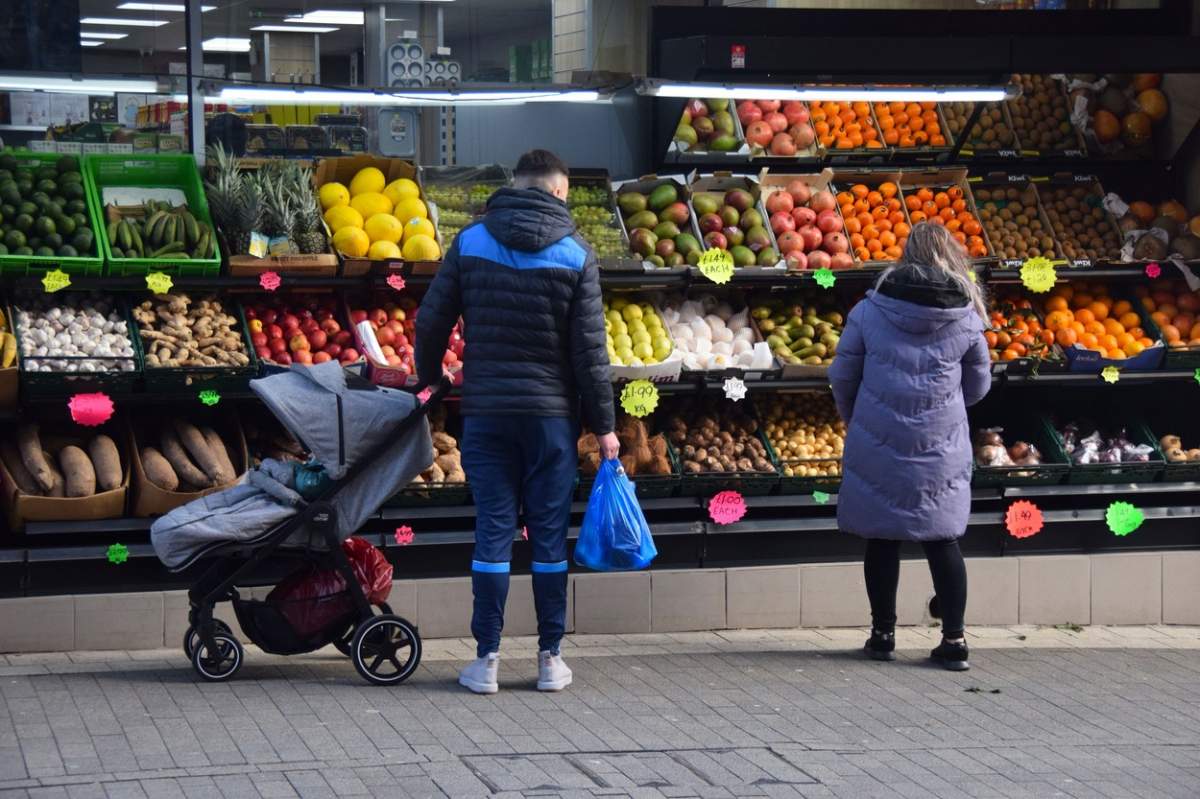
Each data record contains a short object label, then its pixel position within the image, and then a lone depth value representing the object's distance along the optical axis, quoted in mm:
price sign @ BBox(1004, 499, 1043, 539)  15973
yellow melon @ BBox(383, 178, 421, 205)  15339
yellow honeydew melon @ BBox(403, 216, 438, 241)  15000
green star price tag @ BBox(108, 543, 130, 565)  13724
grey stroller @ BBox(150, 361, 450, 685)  12389
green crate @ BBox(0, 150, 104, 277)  13488
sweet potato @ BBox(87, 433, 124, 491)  13695
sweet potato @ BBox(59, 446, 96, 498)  13547
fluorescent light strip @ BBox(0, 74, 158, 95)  14874
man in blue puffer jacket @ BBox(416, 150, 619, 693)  12411
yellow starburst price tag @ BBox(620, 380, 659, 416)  15007
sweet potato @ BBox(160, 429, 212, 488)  13916
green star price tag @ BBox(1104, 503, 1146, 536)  16268
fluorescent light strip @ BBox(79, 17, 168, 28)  15162
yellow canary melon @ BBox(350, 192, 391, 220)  15096
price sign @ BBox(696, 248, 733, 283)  15251
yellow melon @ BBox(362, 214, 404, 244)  14867
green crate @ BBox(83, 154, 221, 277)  14653
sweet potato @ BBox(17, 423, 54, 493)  13481
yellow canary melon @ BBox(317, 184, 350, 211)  15177
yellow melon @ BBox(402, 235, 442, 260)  14771
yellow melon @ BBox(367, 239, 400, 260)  14653
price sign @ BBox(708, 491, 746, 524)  15206
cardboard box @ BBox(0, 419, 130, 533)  13429
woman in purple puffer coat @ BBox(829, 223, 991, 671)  13702
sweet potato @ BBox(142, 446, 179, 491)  13768
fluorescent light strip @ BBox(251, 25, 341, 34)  16017
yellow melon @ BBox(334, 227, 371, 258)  14602
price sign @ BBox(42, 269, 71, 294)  13481
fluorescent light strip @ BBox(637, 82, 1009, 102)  15472
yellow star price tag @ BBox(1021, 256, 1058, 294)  16047
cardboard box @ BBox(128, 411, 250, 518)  13724
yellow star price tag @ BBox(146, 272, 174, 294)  13709
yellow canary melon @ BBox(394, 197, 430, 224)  15162
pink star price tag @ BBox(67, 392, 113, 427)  13488
